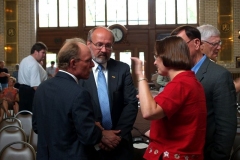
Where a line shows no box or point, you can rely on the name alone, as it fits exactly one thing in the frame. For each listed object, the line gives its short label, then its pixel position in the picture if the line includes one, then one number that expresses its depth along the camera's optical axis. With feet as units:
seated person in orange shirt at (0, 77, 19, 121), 40.22
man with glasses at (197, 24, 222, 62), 10.02
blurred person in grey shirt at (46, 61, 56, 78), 65.68
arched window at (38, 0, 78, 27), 69.12
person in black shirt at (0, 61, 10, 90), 50.93
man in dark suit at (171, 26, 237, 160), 8.96
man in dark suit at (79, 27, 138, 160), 11.01
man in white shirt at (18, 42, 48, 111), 24.39
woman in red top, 7.61
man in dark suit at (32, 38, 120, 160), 8.86
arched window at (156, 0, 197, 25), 67.97
